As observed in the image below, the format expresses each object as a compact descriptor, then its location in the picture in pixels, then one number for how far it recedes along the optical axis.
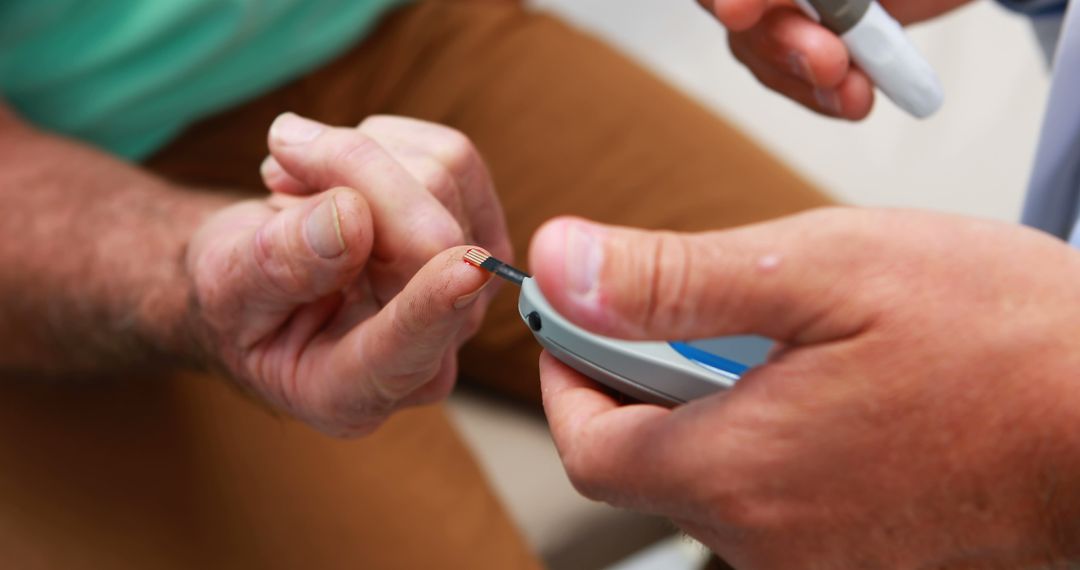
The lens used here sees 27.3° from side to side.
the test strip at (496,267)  0.63
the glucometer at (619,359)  0.63
